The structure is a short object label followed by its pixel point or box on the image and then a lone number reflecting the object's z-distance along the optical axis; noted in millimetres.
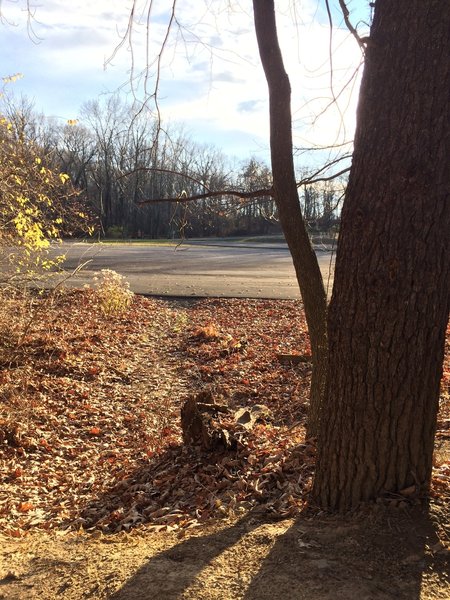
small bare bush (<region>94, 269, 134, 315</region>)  11883
